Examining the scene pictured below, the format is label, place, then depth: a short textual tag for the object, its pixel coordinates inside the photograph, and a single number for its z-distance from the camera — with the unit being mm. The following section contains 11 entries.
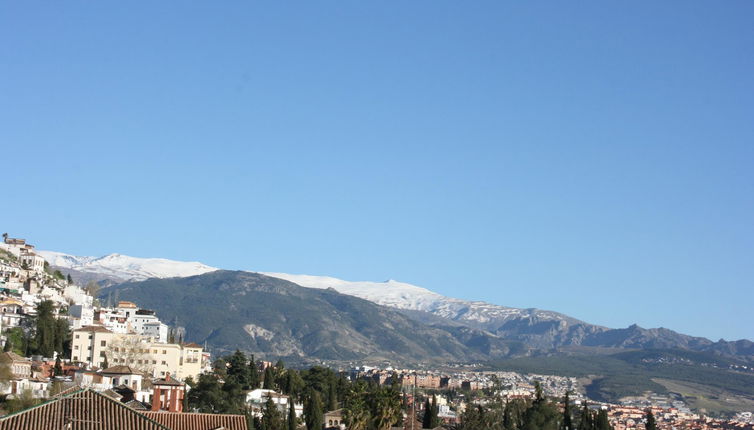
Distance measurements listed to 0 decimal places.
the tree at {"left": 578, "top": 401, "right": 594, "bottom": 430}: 121188
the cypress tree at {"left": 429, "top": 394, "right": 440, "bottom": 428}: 117500
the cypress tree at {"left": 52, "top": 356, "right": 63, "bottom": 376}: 107875
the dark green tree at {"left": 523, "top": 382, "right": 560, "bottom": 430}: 131875
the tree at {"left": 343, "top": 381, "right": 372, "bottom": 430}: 90438
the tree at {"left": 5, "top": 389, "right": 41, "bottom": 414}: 71562
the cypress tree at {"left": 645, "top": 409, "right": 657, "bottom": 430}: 125825
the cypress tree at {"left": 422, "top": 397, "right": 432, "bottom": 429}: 116875
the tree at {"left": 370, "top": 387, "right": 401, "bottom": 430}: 91812
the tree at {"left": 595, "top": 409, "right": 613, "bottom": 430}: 120625
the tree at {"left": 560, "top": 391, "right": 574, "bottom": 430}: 131150
